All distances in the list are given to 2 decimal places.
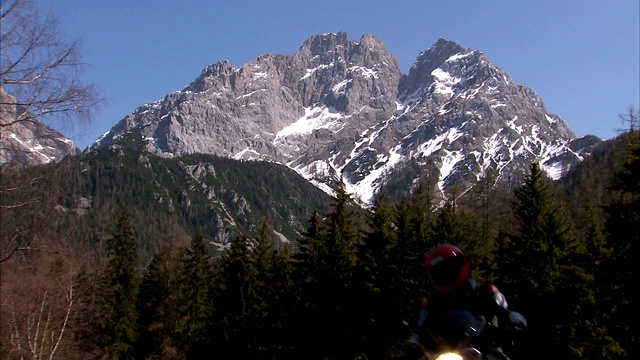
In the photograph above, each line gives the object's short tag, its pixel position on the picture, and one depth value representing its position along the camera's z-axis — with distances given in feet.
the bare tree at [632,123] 53.74
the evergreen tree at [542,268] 73.26
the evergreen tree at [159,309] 139.33
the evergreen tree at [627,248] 51.71
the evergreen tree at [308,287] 95.91
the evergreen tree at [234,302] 122.72
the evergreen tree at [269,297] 109.09
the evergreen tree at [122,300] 128.57
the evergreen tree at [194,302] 133.49
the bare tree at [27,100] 24.02
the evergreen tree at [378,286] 89.61
